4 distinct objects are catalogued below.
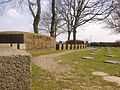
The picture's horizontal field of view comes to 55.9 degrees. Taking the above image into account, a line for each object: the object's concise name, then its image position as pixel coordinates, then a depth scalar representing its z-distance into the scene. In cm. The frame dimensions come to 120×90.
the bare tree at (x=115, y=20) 1661
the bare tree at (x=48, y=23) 2201
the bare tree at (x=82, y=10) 1565
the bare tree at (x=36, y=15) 1046
